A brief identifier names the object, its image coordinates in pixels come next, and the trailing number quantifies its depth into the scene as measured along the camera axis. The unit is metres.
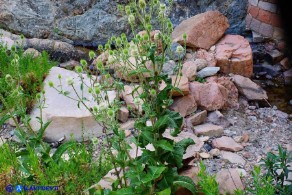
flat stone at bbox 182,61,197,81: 4.51
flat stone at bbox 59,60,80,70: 5.26
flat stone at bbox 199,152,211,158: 3.63
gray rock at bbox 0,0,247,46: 5.98
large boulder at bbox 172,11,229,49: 5.14
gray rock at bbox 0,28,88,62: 5.51
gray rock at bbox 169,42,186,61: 5.01
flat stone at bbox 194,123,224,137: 3.95
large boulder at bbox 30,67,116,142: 4.05
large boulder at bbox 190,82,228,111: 4.27
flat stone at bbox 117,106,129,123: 4.14
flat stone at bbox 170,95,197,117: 4.15
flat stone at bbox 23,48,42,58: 4.89
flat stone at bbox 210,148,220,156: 3.66
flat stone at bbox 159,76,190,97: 4.14
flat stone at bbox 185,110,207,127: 4.08
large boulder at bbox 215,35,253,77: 4.95
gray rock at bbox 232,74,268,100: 4.64
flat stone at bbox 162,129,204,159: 3.61
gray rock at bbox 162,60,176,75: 4.60
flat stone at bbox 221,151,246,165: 3.57
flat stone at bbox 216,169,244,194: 2.89
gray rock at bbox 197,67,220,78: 4.67
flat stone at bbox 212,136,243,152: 3.74
